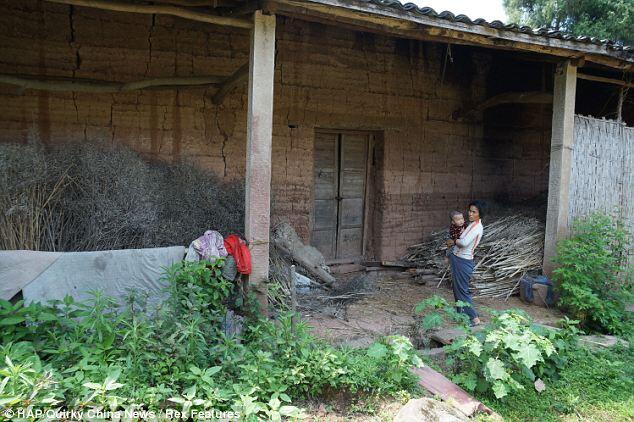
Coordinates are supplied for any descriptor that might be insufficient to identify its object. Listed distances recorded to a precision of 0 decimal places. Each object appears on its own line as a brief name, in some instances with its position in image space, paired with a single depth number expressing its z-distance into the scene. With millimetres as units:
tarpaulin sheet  4059
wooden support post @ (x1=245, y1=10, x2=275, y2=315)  4746
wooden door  7863
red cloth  4664
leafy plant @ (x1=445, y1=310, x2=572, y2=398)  3955
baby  5723
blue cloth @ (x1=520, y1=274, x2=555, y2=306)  6609
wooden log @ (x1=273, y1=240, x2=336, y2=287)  6814
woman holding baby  5414
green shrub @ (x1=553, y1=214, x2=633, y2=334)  5906
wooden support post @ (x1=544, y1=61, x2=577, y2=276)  6609
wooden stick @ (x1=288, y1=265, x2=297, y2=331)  5348
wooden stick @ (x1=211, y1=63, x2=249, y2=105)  5594
